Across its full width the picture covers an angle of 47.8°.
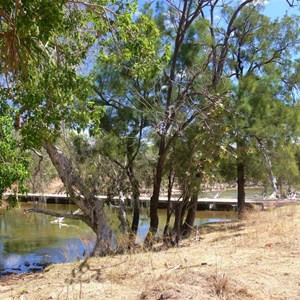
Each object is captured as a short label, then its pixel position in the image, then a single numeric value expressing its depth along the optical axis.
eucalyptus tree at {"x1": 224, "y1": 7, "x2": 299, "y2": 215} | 11.02
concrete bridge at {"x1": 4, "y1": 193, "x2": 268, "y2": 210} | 22.09
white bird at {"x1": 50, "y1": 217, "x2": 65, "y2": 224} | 18.59
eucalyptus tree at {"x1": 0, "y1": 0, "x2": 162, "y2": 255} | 3.38
